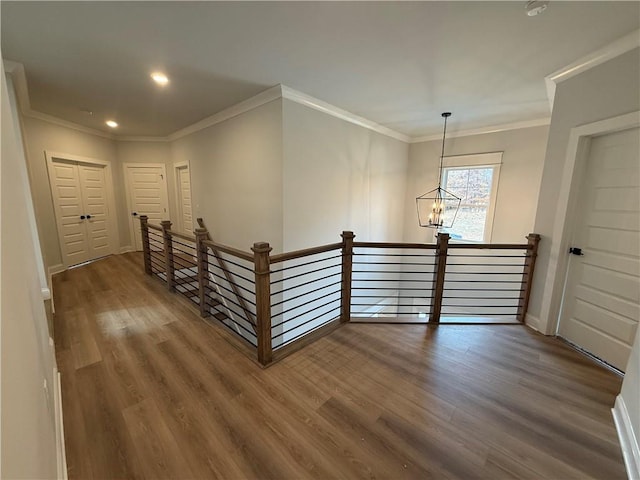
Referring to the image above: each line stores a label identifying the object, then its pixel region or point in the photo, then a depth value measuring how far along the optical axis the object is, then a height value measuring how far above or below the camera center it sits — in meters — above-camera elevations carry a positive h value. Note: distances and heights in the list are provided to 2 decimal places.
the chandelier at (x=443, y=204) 4.88 -0.07
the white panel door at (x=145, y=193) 5.66 +0.03
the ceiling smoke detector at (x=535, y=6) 1.67 +1.26
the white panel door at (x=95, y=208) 4.97 -0.28
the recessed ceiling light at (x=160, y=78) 2.70 +1.24
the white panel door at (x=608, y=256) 2.12 -0.45
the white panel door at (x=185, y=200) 5.46 -0.09
